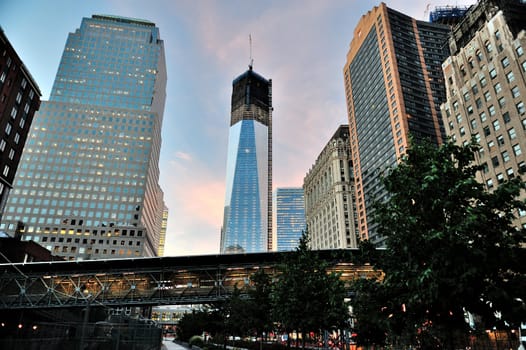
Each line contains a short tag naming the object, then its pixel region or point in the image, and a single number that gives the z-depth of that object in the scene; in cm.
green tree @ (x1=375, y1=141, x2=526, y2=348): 1123
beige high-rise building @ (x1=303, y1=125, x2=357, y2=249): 15215
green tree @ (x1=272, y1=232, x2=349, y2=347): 2402
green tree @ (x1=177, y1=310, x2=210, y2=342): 6625
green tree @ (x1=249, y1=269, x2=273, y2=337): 3584
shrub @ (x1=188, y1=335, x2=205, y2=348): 6440
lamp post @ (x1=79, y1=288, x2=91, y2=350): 1289
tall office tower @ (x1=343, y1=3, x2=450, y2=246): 12338
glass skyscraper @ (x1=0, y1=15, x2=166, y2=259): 13362
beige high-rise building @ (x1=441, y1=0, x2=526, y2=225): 6094
